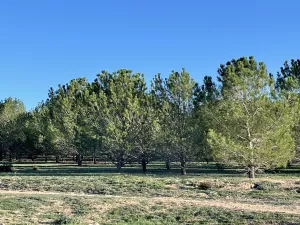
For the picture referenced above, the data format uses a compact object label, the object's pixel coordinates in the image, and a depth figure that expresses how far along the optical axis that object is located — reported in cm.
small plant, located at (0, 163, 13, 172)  4089
